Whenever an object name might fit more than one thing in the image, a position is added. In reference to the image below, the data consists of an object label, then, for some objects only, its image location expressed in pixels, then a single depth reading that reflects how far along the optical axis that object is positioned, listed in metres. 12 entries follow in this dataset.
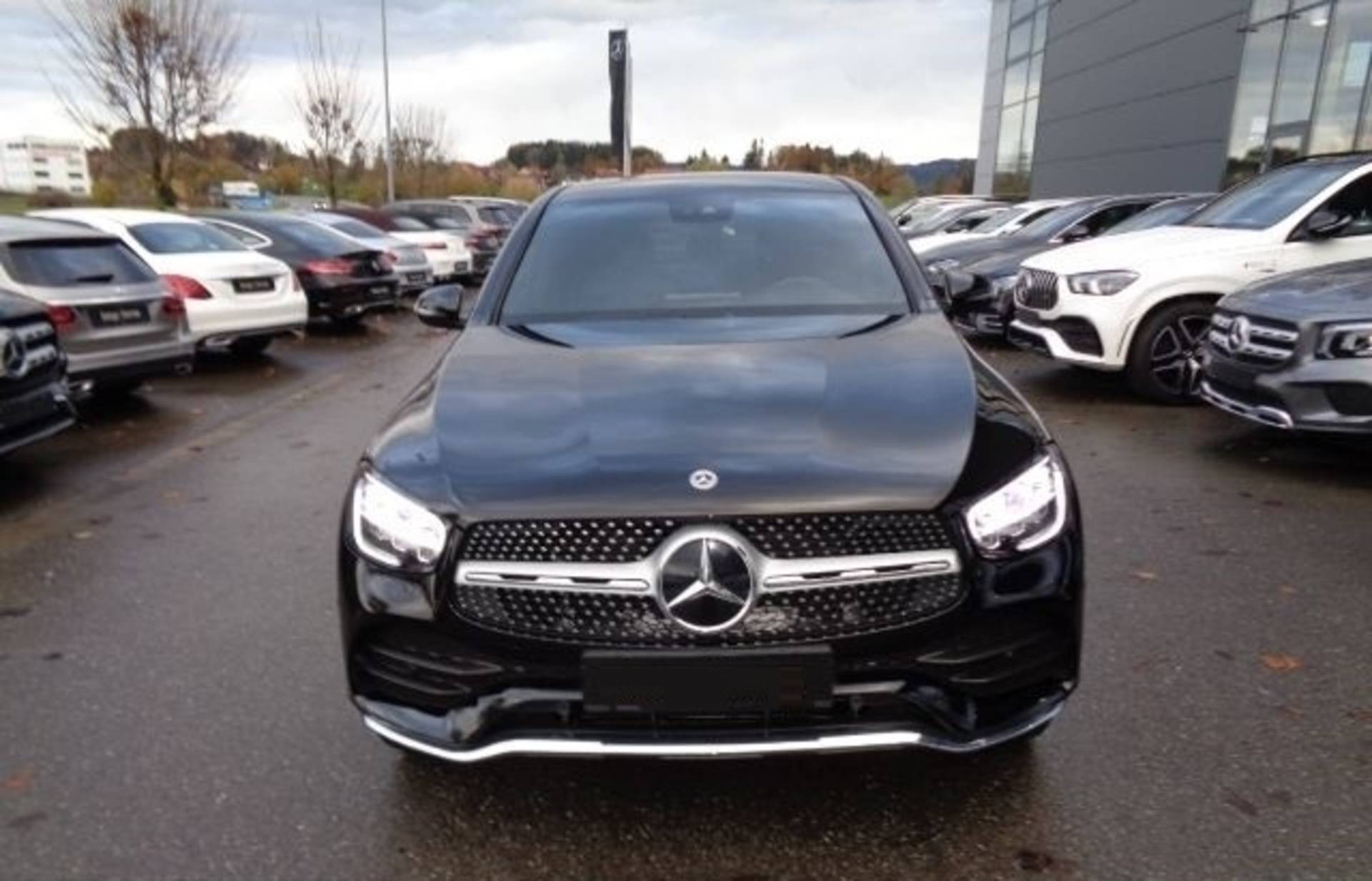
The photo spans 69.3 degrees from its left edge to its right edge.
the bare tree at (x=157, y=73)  21.03
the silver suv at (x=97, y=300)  6.74
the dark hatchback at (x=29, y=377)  5.23
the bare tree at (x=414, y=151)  42.66
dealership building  16.66
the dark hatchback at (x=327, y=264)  12.27
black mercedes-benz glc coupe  2.13
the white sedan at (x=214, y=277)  9.54
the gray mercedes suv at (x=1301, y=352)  5.11
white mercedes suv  7.03
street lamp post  34.06
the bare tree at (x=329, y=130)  34.09
